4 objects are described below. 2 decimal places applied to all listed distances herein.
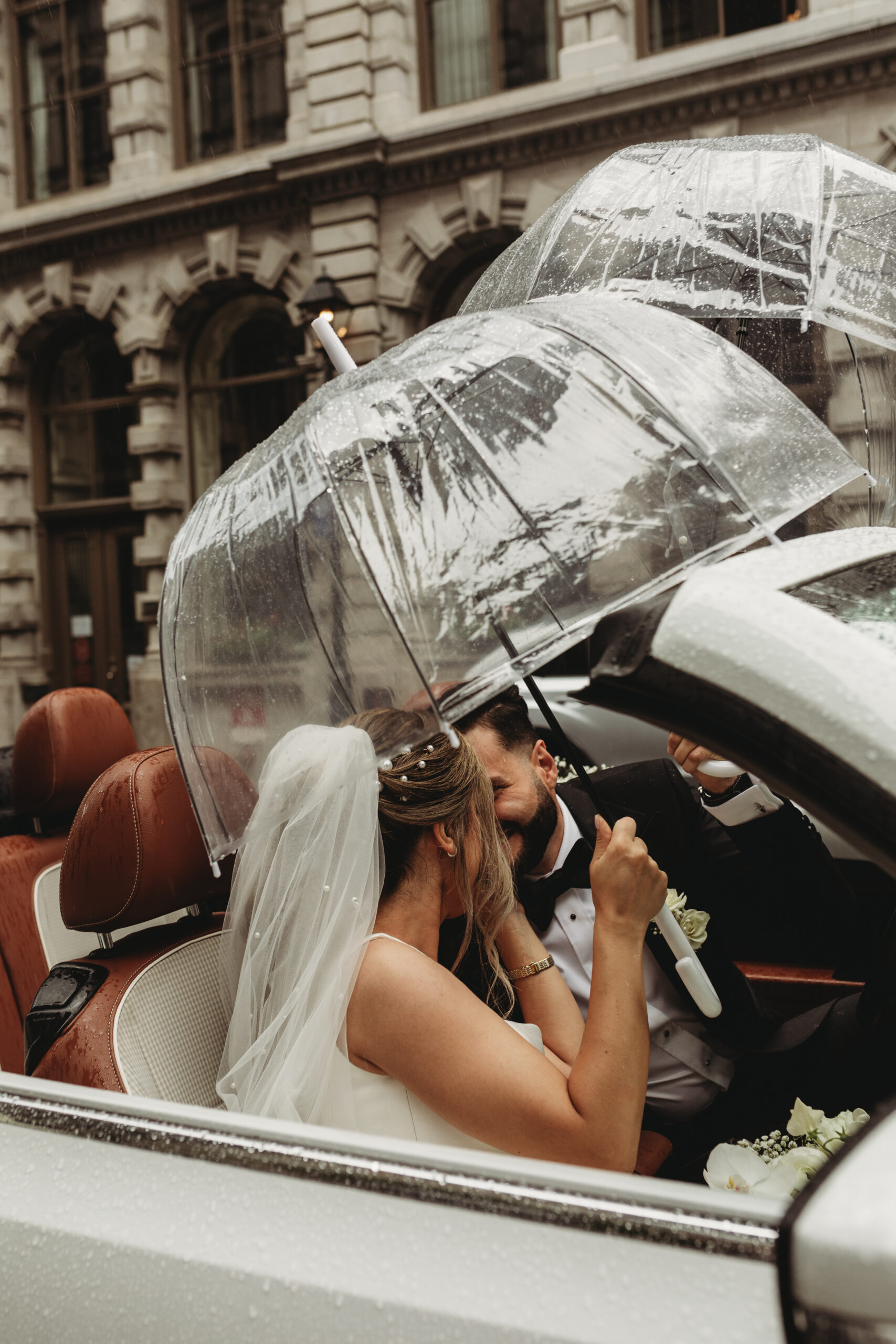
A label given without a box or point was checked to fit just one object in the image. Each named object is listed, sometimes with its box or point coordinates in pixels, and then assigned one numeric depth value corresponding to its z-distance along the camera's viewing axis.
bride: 1.42
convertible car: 0.87
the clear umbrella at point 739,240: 2.35
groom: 2.01
